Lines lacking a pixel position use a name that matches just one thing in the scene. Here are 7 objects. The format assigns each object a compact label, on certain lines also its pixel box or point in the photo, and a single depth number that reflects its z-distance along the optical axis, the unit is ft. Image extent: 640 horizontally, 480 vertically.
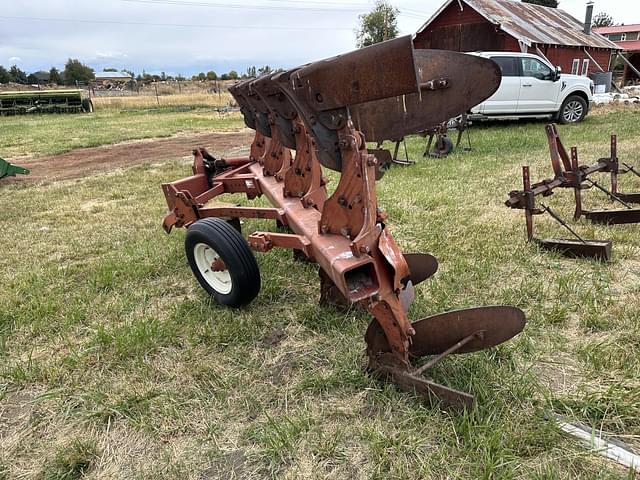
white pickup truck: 37.24
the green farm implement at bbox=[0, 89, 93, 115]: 77.41
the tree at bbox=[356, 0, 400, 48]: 179.01
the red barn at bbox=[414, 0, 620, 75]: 61.05
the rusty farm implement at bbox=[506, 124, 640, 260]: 11.94
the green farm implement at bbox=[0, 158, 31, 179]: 26.37
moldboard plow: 5.97
